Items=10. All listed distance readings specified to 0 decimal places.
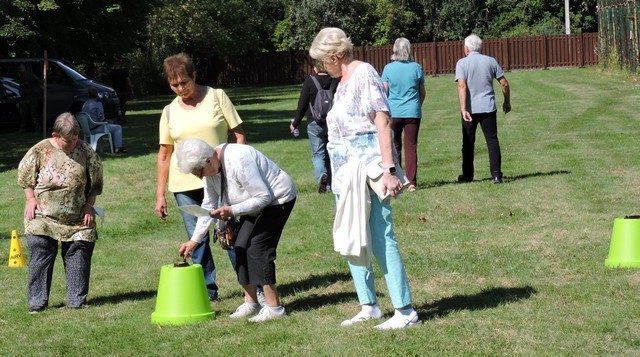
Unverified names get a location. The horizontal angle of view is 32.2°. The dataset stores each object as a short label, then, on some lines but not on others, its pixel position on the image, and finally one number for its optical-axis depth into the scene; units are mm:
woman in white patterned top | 6676
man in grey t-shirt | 13867
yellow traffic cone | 10672
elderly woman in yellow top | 7734
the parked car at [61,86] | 27891
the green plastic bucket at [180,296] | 7559
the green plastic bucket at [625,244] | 8531
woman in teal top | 13391
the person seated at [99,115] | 21869
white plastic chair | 21969
